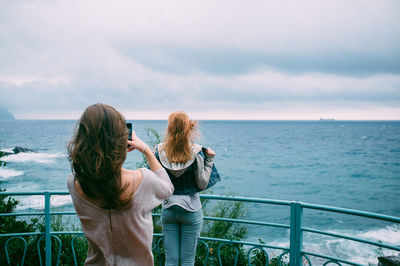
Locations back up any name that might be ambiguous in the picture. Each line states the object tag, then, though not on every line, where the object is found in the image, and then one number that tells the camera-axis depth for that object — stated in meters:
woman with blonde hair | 2.63
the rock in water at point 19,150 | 45.01
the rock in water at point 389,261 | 6.36
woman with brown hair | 1.43
